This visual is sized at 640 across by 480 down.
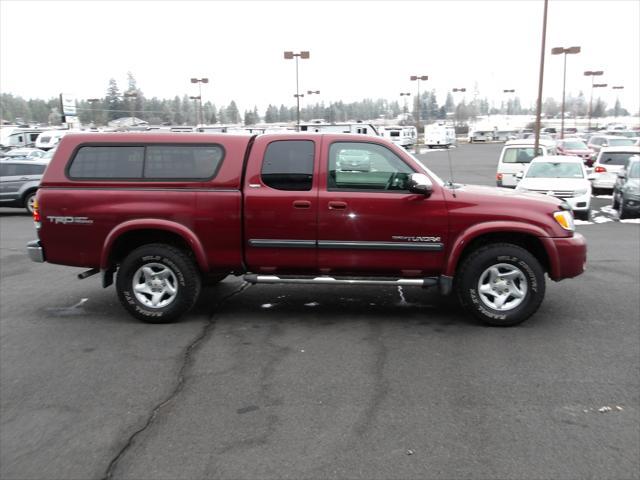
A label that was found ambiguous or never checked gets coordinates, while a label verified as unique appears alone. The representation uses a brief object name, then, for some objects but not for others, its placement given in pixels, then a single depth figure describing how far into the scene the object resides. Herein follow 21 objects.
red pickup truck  5.75
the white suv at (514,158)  19.27
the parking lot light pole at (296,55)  40.44
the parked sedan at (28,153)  22.52
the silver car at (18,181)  16.17
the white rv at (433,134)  59.21
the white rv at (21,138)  38.72
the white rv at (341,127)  27.02
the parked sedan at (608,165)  19.09
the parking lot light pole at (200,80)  46.34
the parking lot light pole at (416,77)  47.82
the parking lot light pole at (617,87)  84.36
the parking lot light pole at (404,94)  73.19
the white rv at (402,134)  52.66
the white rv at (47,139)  33.97
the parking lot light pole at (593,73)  58.66
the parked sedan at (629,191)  13.95
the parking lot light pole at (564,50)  31.11
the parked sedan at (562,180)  13.82
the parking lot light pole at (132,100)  57.82
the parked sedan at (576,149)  29.51
